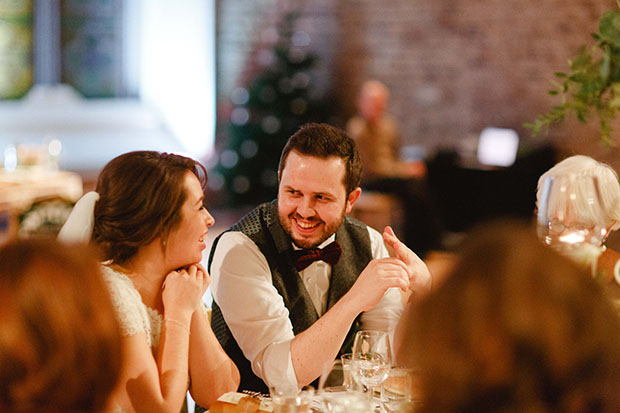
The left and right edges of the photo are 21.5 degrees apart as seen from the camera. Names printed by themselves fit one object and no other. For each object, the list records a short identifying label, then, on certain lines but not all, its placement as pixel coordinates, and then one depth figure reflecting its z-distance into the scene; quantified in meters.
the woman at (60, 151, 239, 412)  3.43
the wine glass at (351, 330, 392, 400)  3.37
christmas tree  9.86
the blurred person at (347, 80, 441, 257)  8.48
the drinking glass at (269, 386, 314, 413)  3.23
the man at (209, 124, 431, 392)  3.64
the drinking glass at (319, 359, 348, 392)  3.21
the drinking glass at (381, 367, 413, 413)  3.29
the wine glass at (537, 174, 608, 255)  3.59
